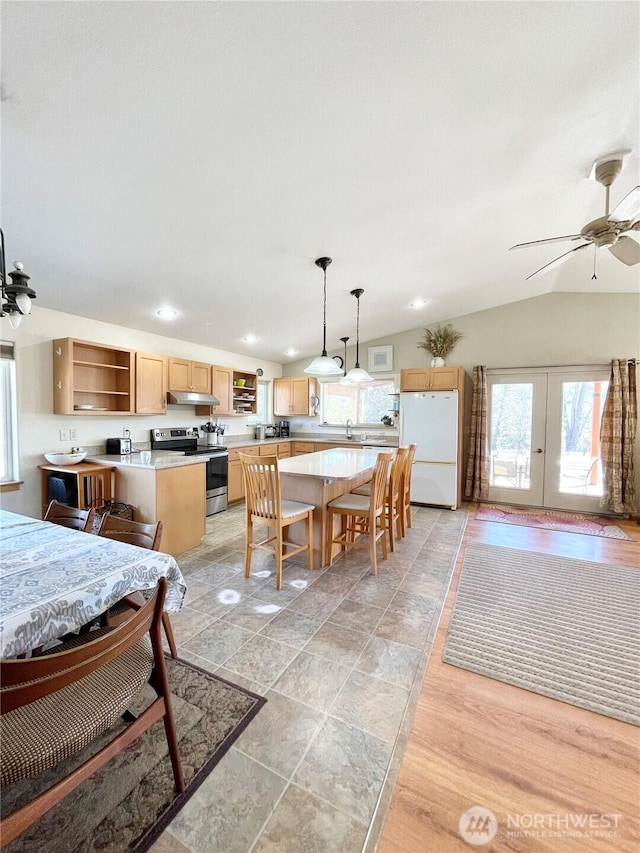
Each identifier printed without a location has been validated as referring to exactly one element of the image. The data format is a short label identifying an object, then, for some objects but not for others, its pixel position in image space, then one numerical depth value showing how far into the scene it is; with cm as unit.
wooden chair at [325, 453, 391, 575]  282
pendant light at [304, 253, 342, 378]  311
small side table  305
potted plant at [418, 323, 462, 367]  532
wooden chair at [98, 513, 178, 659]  162
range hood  418
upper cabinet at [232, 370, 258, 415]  539
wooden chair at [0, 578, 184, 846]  82
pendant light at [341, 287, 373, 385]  347
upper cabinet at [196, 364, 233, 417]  480
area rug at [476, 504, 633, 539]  399
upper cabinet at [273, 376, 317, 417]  611
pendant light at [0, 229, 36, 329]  155
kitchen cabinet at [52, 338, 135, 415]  319
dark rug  106
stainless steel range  430
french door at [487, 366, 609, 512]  462
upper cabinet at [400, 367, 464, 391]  479
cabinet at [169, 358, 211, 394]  423
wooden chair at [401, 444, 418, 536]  353
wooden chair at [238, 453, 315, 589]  258
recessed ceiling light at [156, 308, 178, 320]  363
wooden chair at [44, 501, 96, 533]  191
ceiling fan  185
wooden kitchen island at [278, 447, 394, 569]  285
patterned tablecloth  103
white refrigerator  472
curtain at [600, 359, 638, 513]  431
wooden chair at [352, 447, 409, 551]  326
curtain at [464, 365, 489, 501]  505
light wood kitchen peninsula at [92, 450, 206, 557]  304
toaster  369
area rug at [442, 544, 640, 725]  171
